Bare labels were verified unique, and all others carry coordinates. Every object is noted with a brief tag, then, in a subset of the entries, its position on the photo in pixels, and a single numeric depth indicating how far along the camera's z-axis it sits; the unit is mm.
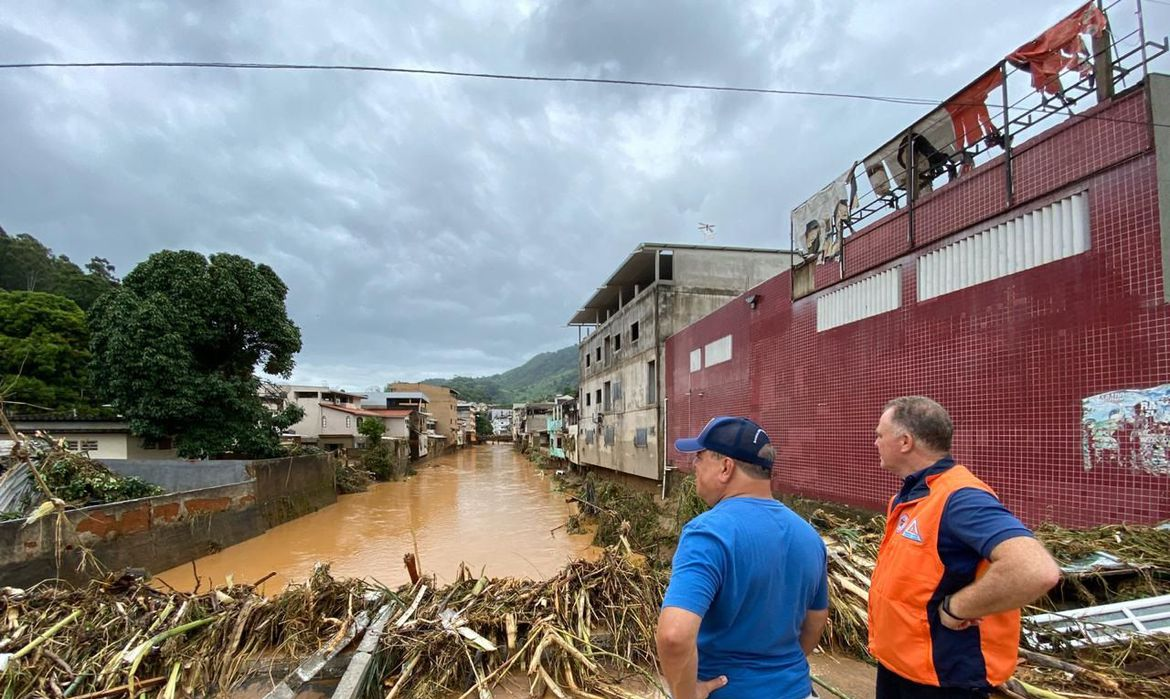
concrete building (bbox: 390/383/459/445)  69500
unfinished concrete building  19359
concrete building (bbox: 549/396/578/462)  35072
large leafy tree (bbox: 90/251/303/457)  16781
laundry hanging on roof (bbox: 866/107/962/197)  7977
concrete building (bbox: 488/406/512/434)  108625
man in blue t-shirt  1458
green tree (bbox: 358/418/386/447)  34188
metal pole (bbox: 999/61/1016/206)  6574
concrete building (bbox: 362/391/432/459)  45562
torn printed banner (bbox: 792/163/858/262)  9766
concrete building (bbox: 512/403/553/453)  60594
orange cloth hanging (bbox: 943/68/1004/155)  7246
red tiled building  5188
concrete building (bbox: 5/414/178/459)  19047
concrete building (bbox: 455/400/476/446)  79375
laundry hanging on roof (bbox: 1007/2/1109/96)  6055
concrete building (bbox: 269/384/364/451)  36438
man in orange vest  1577
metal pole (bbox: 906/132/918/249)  8188
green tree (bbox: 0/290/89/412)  23266
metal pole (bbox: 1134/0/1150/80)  5305
